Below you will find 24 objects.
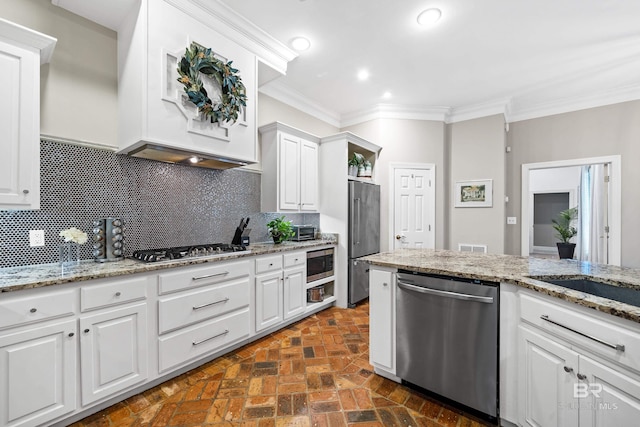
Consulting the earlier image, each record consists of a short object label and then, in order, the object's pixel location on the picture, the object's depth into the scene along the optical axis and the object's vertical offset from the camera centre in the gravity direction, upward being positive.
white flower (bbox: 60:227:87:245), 1.82 -0.16
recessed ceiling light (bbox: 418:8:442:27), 2.28 +1.73
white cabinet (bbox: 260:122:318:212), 3.31 +0.57
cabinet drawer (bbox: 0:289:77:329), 1.37 -0.52
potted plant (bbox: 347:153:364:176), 4.00 +0.76
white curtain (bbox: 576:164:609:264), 3.95 -0.01
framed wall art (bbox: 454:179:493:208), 4.27 +0.33
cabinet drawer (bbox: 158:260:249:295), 1.99 -0.52
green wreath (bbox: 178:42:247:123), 2.12 +1.10
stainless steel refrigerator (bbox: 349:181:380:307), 3.69 -0.28
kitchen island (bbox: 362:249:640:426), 1.10 -0.64
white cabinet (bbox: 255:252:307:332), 2.68 -0.81
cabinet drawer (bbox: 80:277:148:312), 1.63 -0.52
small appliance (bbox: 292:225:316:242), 3.56 -0.26
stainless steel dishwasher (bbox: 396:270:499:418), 1.60 -0.80
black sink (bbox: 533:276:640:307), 1.42 -0.43
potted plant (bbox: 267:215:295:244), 3.29 -0.22
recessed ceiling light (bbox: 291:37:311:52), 2.68 +1.74
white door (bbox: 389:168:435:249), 4.39 +0.09
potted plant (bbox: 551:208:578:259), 5.01 -0.34
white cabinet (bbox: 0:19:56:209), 1.55 +0.58
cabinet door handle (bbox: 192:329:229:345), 2.16 -1.06
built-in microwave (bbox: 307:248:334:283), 3.33 -0.67
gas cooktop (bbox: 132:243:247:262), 2.06 -0.34
